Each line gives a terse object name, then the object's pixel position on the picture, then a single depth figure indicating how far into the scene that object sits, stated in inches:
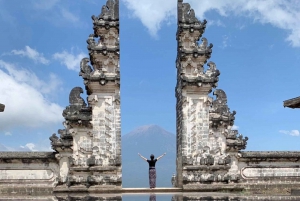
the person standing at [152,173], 850.8
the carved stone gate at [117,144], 807.1
